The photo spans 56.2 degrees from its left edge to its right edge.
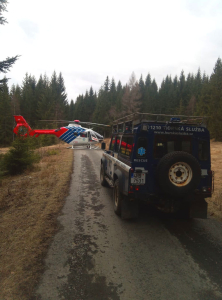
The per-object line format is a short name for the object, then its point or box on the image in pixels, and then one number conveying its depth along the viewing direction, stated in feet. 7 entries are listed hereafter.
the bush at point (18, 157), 37.24
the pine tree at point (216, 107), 103.15
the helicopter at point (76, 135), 85.25
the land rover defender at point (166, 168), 14.87
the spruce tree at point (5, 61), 27.90
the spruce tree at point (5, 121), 156.56
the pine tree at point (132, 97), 130.72
